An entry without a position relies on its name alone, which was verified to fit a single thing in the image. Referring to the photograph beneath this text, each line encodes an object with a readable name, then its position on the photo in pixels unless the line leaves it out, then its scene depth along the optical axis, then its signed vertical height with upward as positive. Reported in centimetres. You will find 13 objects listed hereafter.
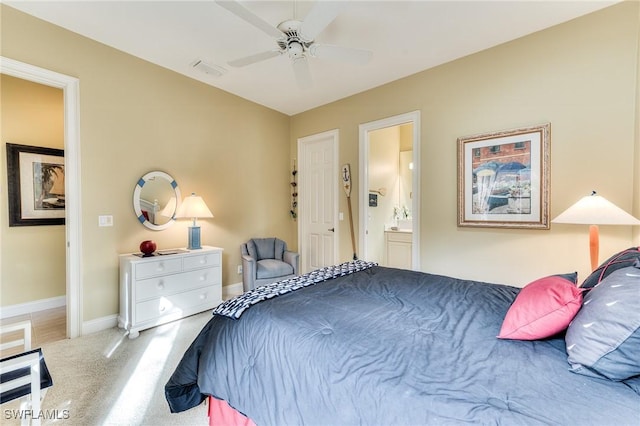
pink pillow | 110 -42
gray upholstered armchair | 358 -74
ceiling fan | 175 +123
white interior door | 434 +12
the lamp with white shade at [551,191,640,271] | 198 -7
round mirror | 316 +8
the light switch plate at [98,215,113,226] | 288 -14
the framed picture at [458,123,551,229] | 262 +28
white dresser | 276 -84
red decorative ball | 291 -41
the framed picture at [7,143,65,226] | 325 +26
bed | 81 -55
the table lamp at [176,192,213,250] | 329 -6
